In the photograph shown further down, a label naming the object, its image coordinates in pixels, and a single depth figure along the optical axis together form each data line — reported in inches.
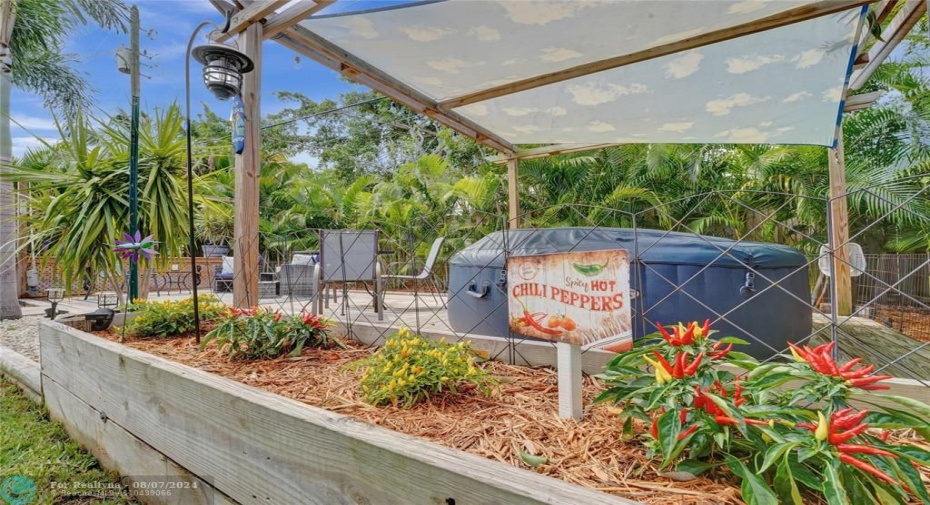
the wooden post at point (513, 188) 201.6
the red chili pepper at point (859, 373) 27.9
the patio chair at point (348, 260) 121.9
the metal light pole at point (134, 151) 104.8
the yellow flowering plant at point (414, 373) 47.6
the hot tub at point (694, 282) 82.4
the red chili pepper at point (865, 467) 22.6
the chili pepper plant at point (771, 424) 24.7
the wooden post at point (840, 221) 161.5
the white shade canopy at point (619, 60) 91.4
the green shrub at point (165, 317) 86.0
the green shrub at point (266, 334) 68.2
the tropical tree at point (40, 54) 230.5
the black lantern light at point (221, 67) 67.6
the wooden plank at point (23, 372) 94.7
